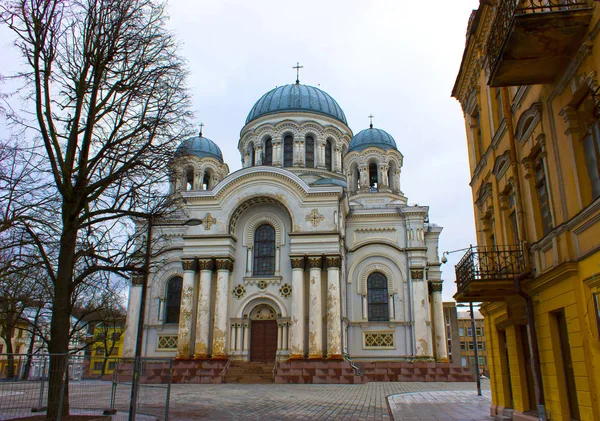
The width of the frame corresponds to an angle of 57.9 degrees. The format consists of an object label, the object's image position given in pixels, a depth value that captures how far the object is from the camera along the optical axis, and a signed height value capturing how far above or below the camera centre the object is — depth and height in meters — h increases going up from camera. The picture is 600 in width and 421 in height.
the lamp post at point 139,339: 10.27 +0.63
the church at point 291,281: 28.00 +4.66
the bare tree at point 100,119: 10.99 +5.28
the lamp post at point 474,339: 16.34 +1.18
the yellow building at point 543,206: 7.35 +2.62
